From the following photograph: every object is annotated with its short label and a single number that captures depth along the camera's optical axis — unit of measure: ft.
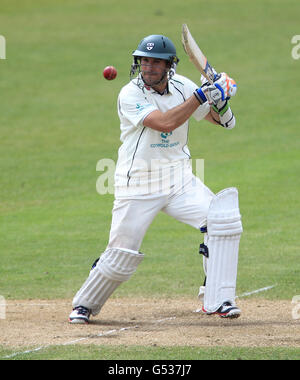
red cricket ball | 45.68
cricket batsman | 41.81
